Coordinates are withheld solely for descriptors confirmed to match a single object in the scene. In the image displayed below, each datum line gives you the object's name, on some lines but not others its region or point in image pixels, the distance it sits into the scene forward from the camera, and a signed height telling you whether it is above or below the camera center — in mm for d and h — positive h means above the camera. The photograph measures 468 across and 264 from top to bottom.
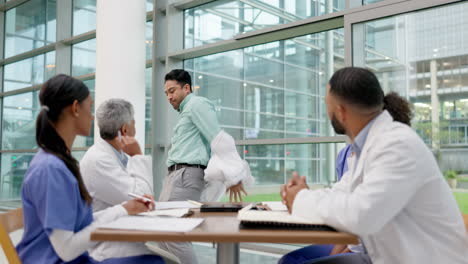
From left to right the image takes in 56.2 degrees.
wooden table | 1282 -265
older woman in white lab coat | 1784 -90
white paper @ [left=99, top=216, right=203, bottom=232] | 1425 -263
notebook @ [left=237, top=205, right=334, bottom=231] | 1388 -239
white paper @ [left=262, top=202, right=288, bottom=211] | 1888 -270
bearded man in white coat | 1327 -155
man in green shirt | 2865 -52
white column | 4922 +1068
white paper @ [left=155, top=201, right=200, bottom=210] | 2081 -284
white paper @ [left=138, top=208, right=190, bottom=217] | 1781 -274
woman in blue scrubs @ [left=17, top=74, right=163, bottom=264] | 1427 -158
